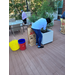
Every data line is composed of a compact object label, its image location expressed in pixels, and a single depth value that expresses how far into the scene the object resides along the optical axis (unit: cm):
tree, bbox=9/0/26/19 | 797
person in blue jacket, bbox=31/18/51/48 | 266
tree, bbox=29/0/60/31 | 337
